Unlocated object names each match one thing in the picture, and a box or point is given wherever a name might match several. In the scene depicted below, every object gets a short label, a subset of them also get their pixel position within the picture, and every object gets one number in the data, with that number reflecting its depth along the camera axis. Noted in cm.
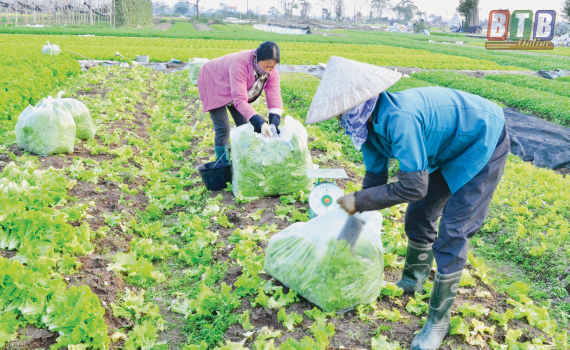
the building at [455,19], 13600
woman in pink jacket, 454
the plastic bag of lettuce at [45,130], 575
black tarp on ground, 761
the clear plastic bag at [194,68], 1230
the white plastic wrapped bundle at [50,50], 1514
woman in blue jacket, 230
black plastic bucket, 514
